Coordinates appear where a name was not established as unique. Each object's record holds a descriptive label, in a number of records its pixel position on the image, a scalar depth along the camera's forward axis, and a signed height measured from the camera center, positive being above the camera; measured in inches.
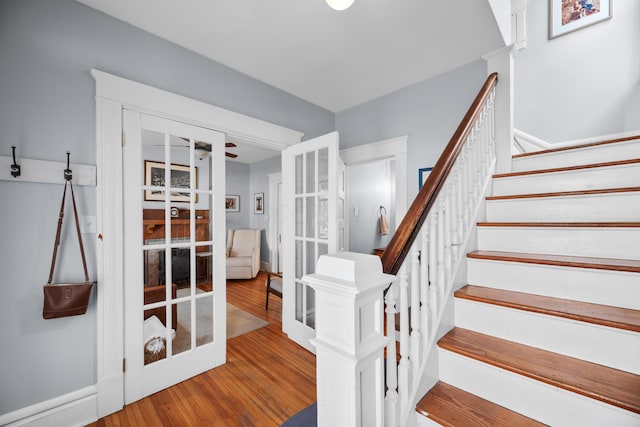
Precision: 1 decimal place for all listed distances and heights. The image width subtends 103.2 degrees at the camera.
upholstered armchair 191.3 -32.1
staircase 34.5 -15.7
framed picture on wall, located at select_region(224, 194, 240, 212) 226.8 +11.1
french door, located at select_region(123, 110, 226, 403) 67.9 -10.9
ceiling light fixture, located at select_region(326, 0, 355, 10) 51.0 +42.8
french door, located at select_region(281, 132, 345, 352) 86.1 -1.6
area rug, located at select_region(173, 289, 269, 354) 78.6 -35.9
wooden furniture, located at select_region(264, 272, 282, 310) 122.1 -34.4
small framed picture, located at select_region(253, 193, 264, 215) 228.4 +10.6
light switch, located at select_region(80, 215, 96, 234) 61.8 -1.9
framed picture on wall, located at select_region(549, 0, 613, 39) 91.4 +74.7
